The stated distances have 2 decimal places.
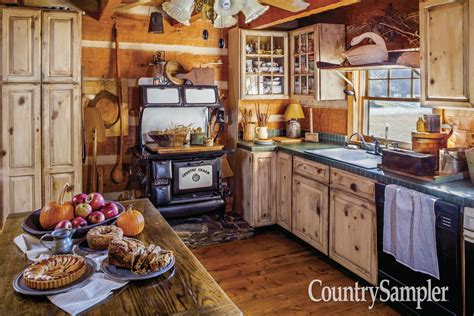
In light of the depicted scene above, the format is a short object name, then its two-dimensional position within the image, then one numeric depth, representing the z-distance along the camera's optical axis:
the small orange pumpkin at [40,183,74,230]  1.78
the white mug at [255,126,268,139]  4.48
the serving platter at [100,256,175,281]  1.39
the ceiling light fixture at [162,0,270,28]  1.86
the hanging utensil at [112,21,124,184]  4.19
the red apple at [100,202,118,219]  1.90
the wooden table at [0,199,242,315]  1.22
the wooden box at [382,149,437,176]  2.59
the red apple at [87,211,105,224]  1.84
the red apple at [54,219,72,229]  1.70
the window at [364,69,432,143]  3.43
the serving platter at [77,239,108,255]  1.63
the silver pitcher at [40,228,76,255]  1.57
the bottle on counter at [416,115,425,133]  2.99
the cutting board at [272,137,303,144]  4.39
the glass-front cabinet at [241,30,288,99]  4.47
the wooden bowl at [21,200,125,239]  1.75
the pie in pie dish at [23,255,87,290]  1.32
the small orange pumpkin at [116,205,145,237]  1.81
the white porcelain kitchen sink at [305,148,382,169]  3.35
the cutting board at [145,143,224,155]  3.85
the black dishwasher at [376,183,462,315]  2.25
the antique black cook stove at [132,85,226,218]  3.85
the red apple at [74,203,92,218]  1.84
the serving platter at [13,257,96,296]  1.29
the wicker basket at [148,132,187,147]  4.00
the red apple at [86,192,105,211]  1.92
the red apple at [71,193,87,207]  1.90
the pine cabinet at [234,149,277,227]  4.18
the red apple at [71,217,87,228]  1.79
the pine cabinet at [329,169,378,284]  2.91
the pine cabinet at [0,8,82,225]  3.48
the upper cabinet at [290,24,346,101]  3.97
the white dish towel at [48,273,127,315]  1.23
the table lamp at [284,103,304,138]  4.62
